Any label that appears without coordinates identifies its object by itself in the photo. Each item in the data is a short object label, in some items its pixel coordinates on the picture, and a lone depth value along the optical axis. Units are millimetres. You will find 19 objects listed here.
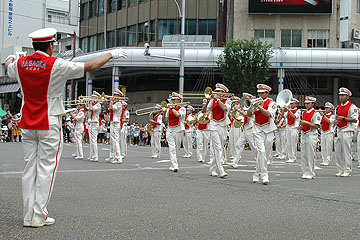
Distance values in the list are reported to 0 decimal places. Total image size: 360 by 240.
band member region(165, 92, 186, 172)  13446
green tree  35625
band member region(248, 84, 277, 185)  11172
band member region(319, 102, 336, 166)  18328
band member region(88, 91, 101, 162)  16625
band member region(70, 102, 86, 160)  18236
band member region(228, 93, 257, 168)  11955
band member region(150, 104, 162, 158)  19875
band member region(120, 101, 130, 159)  18889
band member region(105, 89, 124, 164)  15836
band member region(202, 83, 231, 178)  11977
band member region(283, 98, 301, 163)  18828
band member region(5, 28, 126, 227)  6055
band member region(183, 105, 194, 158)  21044
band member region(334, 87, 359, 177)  13375
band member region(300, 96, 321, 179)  12450
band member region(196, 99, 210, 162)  17077
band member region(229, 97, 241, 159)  18734
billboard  42500
